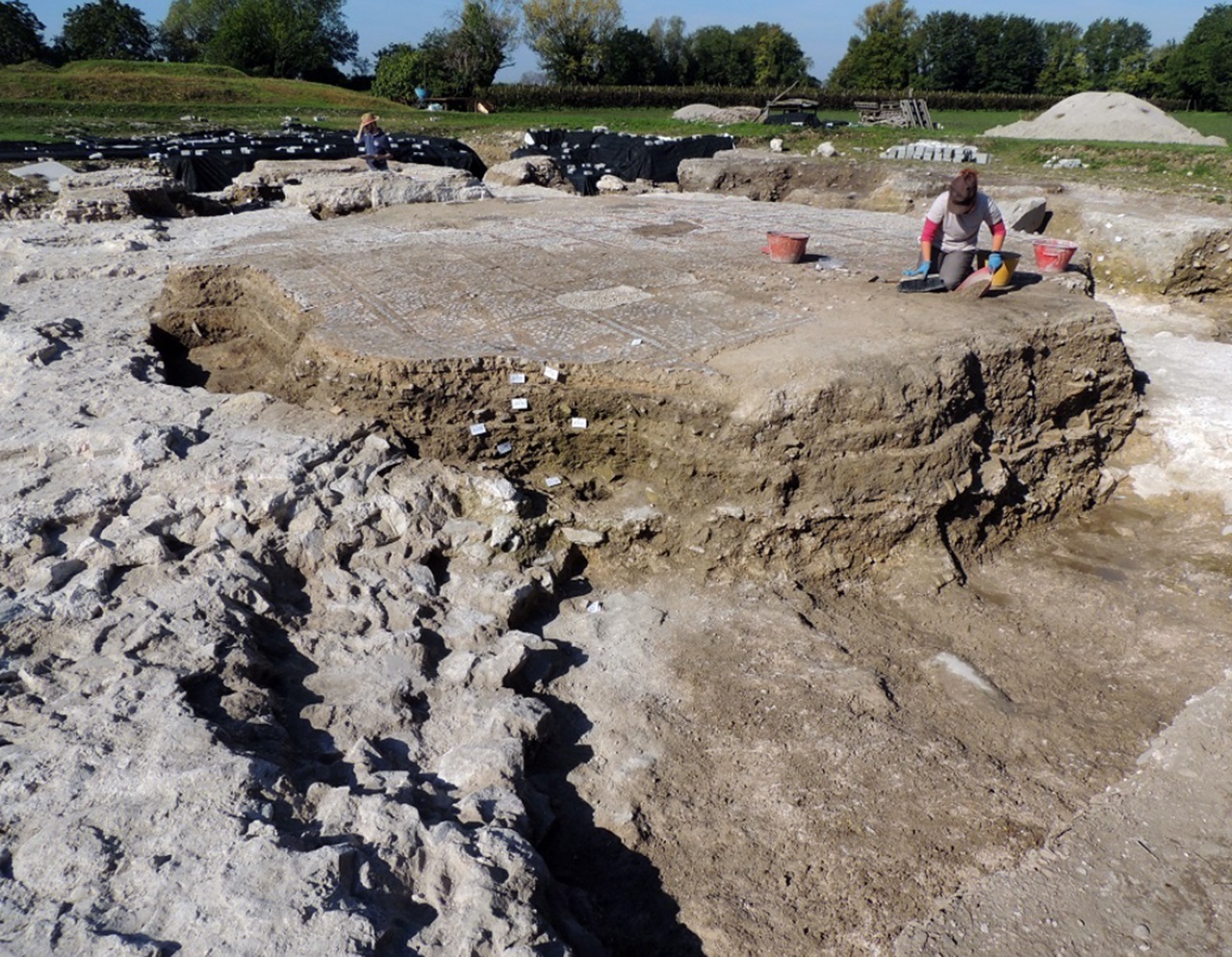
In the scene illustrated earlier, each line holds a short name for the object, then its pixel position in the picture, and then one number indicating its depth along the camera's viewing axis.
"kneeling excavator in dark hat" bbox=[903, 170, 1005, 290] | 5.61
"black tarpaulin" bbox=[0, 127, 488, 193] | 11.62
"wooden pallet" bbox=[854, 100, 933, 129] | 24.97
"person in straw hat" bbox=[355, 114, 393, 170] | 11.46
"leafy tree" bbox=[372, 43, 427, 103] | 31.27
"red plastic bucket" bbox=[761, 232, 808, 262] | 6.15
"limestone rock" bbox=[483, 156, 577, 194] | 11.84
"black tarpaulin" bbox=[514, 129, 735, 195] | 14.60
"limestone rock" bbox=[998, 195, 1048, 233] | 9.19
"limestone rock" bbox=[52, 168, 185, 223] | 8.34
